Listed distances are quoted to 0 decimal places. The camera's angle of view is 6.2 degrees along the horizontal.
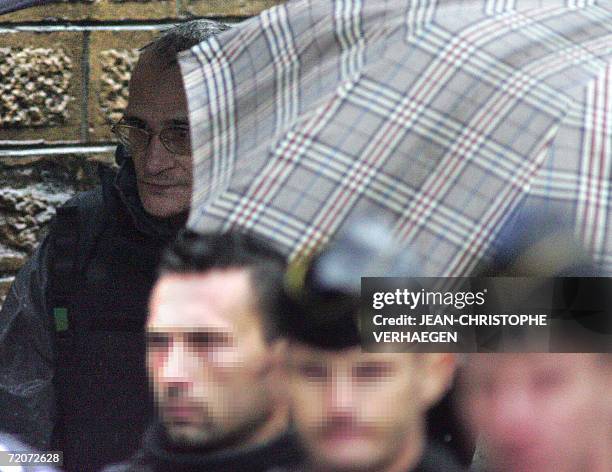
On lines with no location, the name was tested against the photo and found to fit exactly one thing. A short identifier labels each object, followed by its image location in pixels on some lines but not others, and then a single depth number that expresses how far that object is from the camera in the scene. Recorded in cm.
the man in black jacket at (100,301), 832
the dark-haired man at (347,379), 755
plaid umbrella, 755
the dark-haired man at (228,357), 758
